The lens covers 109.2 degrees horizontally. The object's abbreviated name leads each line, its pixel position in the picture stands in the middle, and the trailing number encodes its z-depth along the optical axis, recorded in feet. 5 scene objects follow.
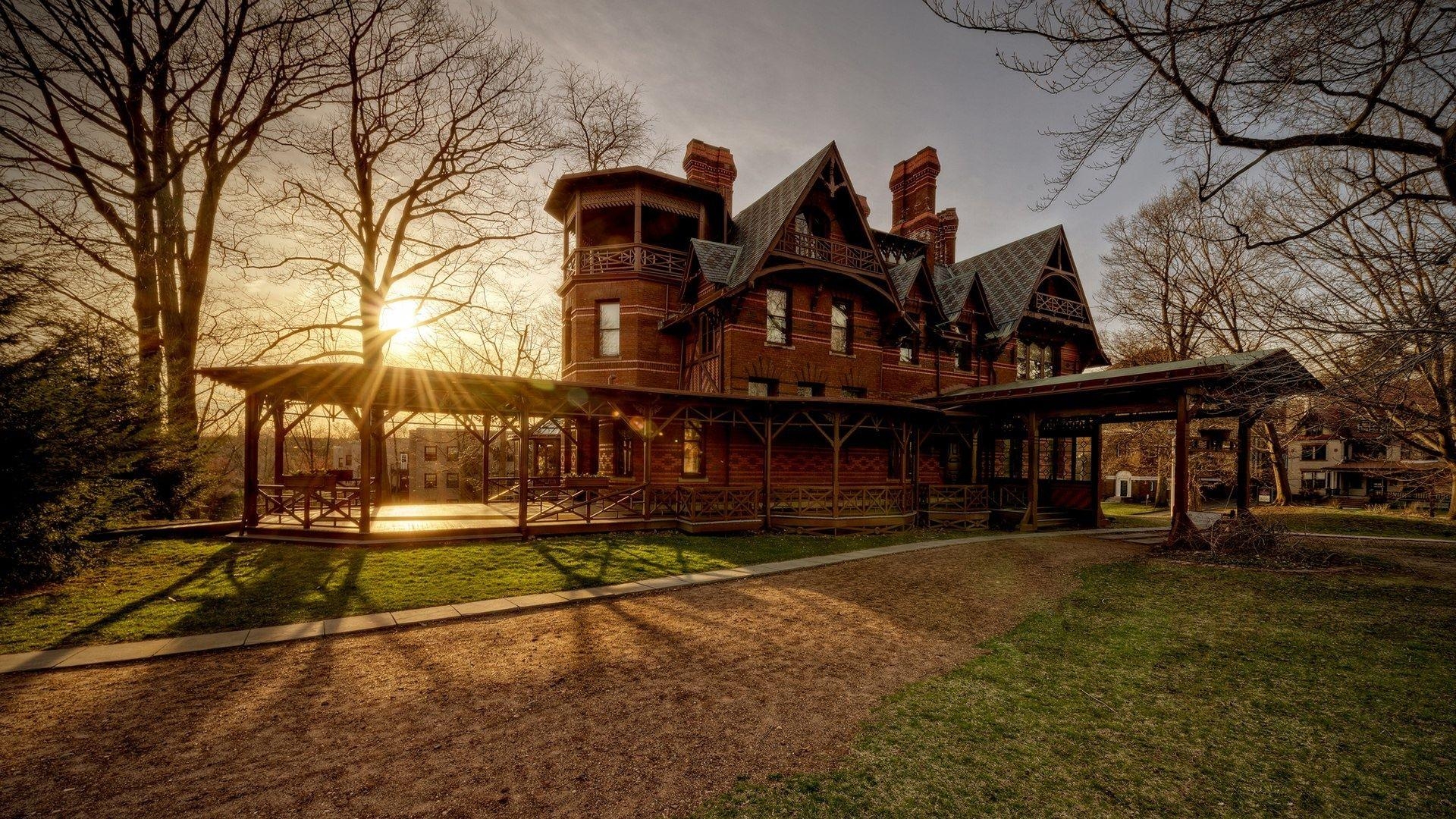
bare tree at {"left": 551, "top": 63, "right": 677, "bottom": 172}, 85.05
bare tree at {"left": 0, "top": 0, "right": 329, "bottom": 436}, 42.63
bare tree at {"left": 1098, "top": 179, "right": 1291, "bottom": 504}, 76.64
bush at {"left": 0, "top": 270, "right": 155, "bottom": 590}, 25.61
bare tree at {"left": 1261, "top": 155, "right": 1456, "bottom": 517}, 17.44
